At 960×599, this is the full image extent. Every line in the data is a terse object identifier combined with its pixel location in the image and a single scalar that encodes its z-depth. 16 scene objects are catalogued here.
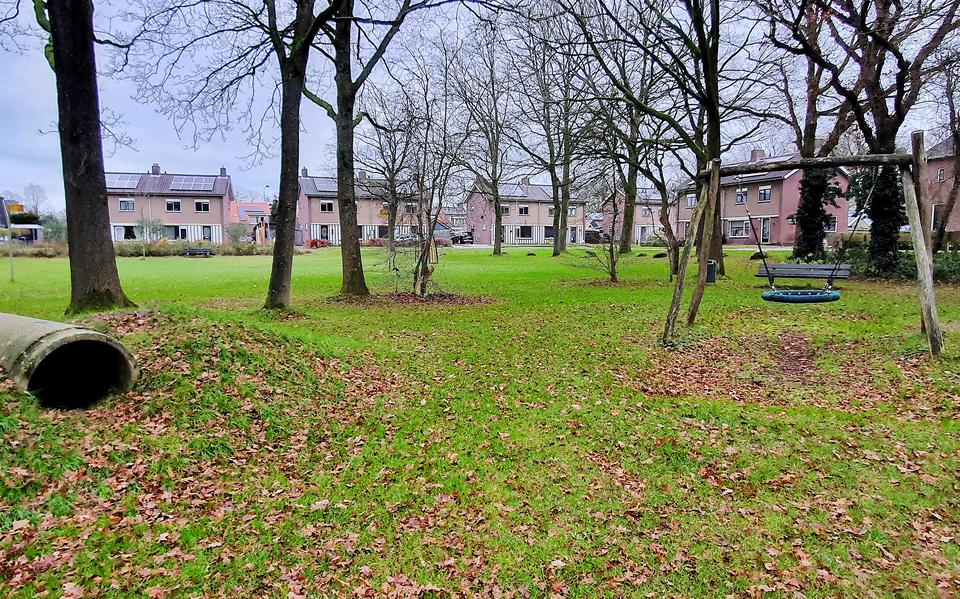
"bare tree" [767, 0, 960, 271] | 12.65
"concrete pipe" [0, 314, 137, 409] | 4.21
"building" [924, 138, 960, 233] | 37.00
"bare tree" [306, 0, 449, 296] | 12.72
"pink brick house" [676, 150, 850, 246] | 43.72
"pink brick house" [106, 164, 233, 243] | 53.62
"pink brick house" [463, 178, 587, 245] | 64.88
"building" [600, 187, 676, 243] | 64.31
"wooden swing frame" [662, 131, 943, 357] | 6.75
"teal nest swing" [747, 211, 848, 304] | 8.37
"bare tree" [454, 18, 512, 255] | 26.64
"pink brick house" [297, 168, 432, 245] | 57.62
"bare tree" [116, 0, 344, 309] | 10.70
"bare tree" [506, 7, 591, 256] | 14.41
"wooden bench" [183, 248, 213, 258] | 37.53
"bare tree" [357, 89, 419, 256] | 29.73
